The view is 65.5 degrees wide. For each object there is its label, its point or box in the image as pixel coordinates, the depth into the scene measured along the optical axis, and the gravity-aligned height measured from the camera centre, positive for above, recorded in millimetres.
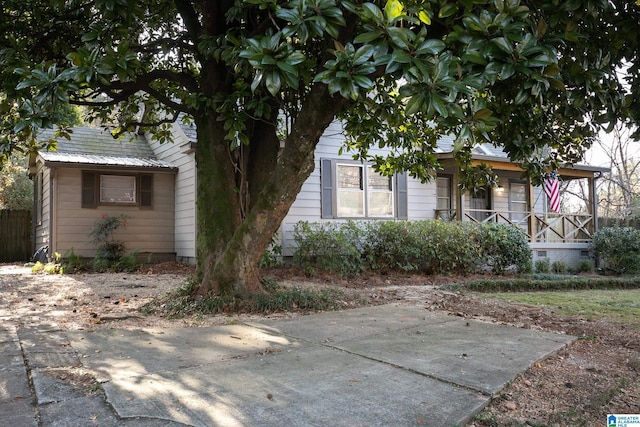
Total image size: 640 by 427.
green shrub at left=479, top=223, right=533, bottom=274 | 12984 -631
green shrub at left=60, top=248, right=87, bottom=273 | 12016 -874
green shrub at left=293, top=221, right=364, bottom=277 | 11227 -540
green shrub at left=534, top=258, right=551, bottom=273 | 14656 -1250
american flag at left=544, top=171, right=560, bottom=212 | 14984 +925
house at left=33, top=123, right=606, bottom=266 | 13180 +869
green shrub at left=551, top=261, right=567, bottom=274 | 15352 -1352
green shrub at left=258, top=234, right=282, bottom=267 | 11680 -717
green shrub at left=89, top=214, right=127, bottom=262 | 13055 -285
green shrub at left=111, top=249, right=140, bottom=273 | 12347 -930
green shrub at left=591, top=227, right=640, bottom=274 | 14836 -759
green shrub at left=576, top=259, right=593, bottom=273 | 15797 -1391
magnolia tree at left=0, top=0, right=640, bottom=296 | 3580 +1434
